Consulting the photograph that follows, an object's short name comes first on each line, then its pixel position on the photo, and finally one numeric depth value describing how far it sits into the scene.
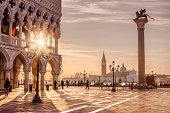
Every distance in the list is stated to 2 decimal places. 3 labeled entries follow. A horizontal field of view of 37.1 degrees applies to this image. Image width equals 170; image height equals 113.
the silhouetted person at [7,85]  20.55
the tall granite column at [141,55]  39.08
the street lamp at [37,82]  15.89
